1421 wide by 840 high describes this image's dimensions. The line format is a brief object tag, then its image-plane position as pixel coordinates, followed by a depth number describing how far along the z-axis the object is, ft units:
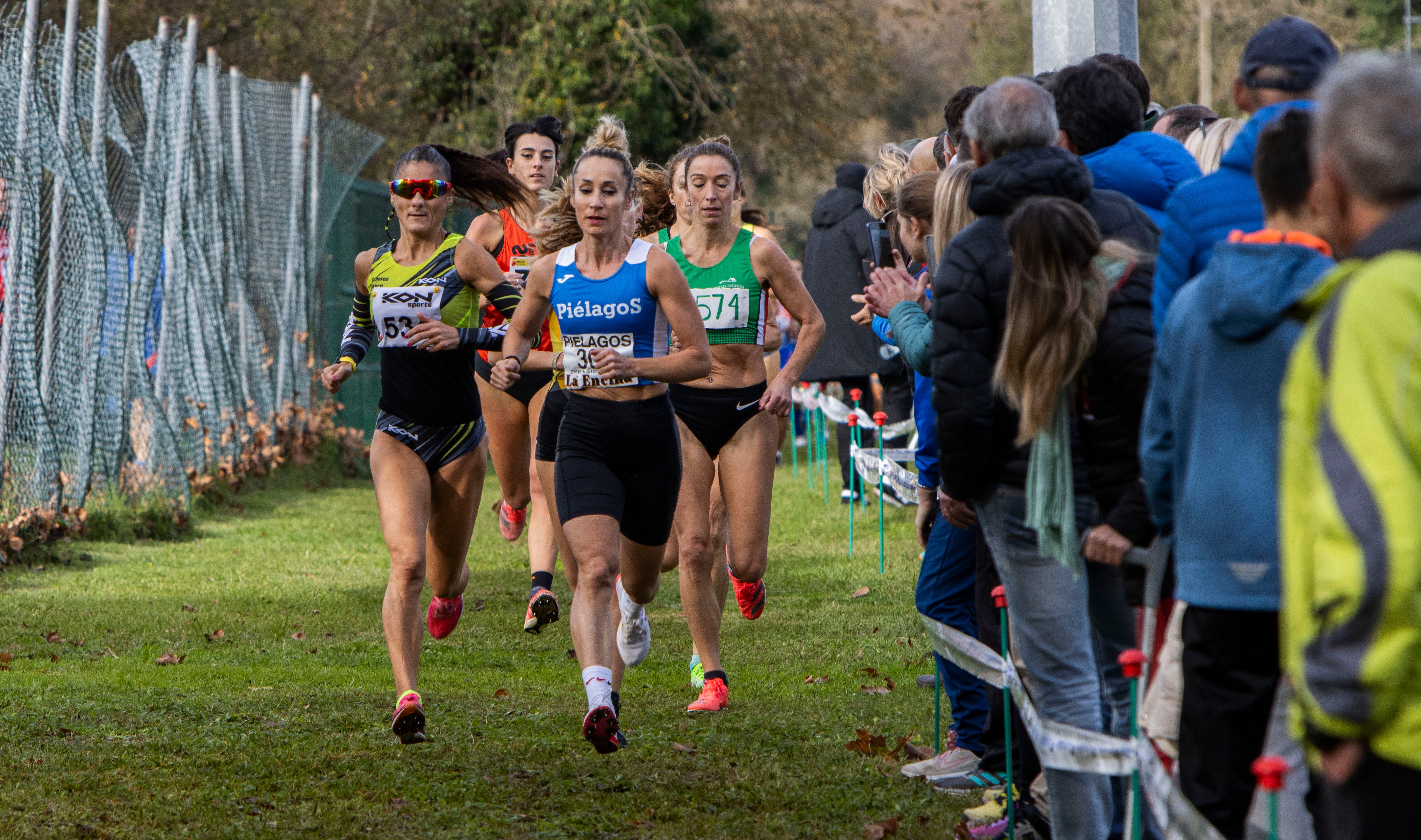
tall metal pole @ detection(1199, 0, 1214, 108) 282.36
